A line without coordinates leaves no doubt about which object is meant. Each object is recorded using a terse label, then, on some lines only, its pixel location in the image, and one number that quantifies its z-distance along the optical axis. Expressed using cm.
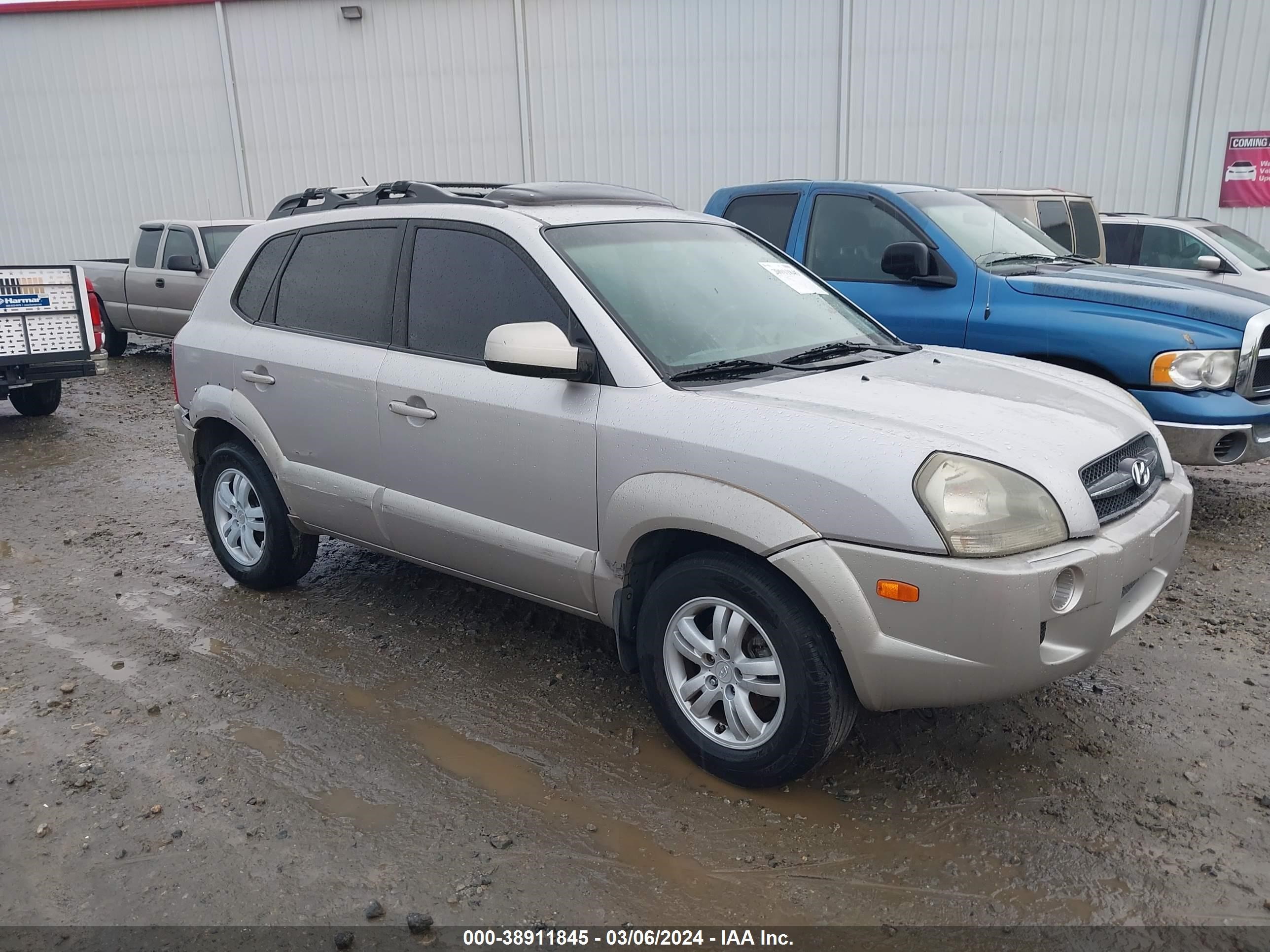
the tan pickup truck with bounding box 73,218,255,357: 1195
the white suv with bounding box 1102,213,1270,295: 981
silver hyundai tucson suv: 280
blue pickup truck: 523
